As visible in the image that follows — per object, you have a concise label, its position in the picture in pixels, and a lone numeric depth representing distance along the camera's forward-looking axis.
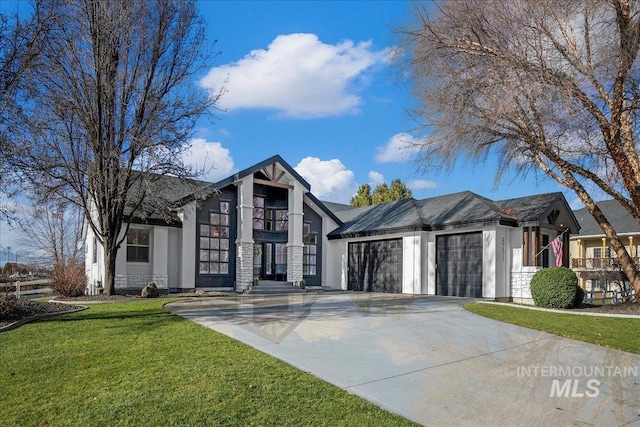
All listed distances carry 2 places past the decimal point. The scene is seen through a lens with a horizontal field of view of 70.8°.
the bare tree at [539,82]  11.46
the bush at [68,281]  16.53
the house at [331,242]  16.78
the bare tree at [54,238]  29.08
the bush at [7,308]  9.30
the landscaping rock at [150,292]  15.56
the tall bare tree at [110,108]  13.99
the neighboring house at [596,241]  25.41
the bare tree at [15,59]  9.94
